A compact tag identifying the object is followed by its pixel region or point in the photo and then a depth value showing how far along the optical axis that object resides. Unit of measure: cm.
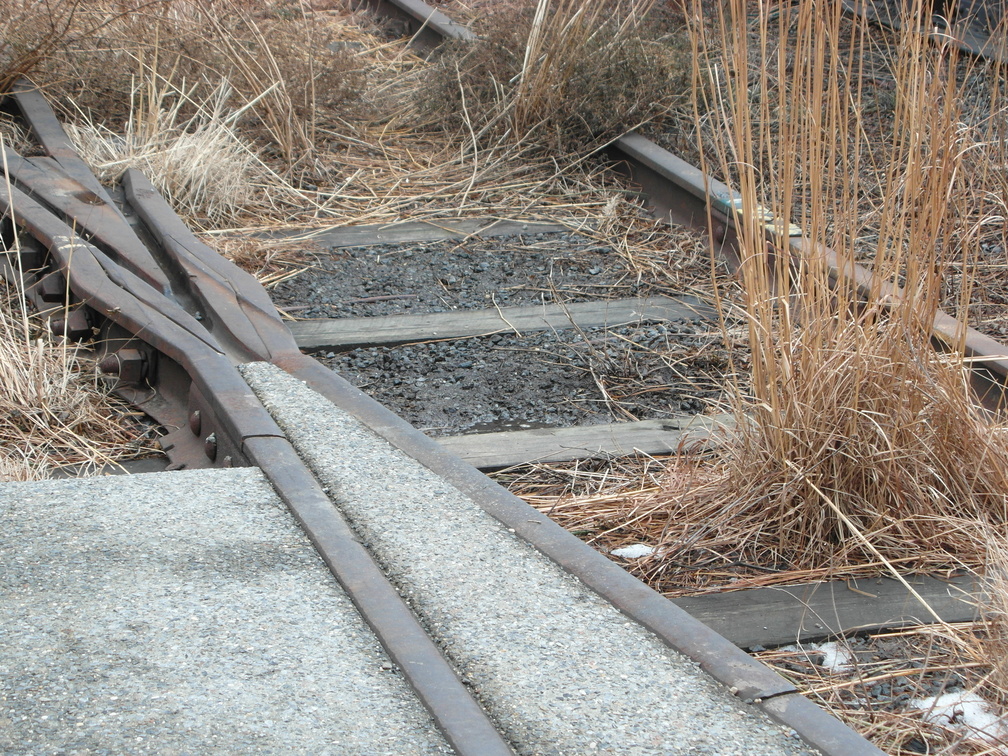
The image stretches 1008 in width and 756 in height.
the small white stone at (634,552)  518
